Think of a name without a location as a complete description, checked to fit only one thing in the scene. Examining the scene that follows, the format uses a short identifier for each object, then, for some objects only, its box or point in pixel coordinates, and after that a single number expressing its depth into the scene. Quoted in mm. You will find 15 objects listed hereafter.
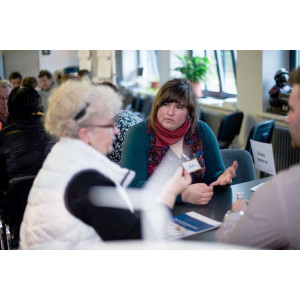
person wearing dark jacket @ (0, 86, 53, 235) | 2230
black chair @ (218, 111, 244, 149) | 5070
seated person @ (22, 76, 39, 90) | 5121
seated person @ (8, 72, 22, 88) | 6474
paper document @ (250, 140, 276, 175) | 1908
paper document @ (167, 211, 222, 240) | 1581
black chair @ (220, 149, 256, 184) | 2533
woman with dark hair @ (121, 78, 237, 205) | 2088
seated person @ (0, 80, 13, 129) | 3336
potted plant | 6516
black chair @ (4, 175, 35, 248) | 2035
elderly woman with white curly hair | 1182
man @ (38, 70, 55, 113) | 7225
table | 1580
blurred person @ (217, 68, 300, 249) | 1169
